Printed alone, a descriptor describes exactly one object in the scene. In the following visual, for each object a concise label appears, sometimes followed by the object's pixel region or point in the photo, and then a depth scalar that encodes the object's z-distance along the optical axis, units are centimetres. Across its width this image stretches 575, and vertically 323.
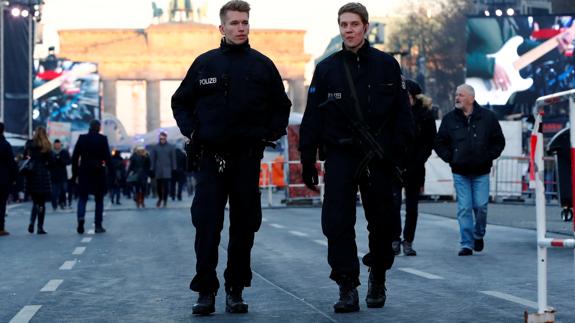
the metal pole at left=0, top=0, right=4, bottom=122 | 5944
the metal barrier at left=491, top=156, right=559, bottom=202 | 3662
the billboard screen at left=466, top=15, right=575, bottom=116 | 5338
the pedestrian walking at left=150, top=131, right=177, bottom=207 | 3459
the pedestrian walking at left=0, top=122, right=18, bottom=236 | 2205
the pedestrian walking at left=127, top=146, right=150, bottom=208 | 3553
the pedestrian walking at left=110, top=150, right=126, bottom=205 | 4556
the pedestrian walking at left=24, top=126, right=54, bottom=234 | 2269
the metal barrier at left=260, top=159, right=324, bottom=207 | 3594
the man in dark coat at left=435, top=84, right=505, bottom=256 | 1508
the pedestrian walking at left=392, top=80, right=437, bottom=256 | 1498
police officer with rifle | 947
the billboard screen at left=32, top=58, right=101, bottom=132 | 7356
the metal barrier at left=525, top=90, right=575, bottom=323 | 815
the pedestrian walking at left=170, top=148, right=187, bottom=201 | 4084
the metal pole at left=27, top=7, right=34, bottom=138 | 6050
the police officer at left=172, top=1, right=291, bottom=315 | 941
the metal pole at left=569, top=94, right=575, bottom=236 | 765
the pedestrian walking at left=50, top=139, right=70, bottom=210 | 3475
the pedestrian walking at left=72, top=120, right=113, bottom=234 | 2170
